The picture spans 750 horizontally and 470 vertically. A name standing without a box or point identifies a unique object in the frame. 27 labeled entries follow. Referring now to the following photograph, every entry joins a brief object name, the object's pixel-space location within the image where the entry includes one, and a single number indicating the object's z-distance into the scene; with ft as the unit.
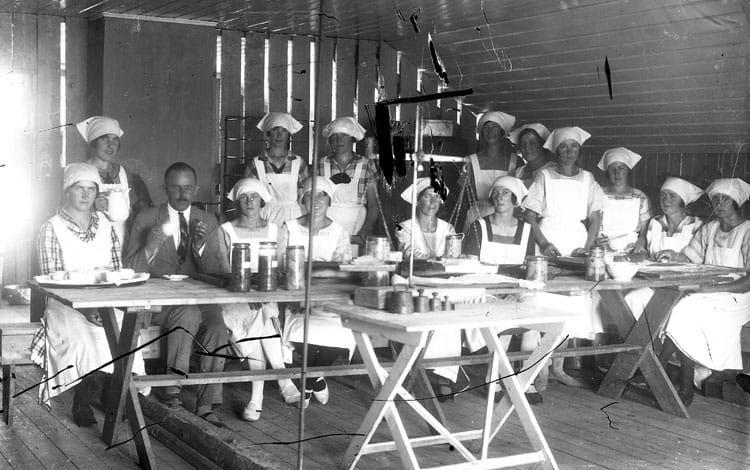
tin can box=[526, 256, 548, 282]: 15.94
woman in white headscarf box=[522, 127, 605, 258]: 21.45
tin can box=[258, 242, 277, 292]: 14.62
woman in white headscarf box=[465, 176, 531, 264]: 19.22
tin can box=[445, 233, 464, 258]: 18.17
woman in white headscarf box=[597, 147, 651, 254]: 21.35
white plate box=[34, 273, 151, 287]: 14.14
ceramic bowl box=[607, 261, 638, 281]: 17.04
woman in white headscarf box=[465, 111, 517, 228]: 22.88
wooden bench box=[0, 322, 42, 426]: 15.08
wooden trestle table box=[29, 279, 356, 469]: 13.26
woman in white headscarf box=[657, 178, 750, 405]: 18.40
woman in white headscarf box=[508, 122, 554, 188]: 22.88
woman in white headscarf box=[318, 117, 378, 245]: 22.94
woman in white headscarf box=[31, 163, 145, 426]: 15.16
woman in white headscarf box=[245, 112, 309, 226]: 22.99
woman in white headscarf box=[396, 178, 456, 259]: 20.10
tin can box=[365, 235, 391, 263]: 16.21
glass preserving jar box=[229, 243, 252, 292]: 14.35
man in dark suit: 18.48
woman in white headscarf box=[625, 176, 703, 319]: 20.84
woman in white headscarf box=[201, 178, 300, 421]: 16.70
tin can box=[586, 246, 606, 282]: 16.89
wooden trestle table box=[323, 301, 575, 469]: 12.06
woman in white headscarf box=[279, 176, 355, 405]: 17.47
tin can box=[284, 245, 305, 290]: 14.89
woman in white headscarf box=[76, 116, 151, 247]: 20.33
